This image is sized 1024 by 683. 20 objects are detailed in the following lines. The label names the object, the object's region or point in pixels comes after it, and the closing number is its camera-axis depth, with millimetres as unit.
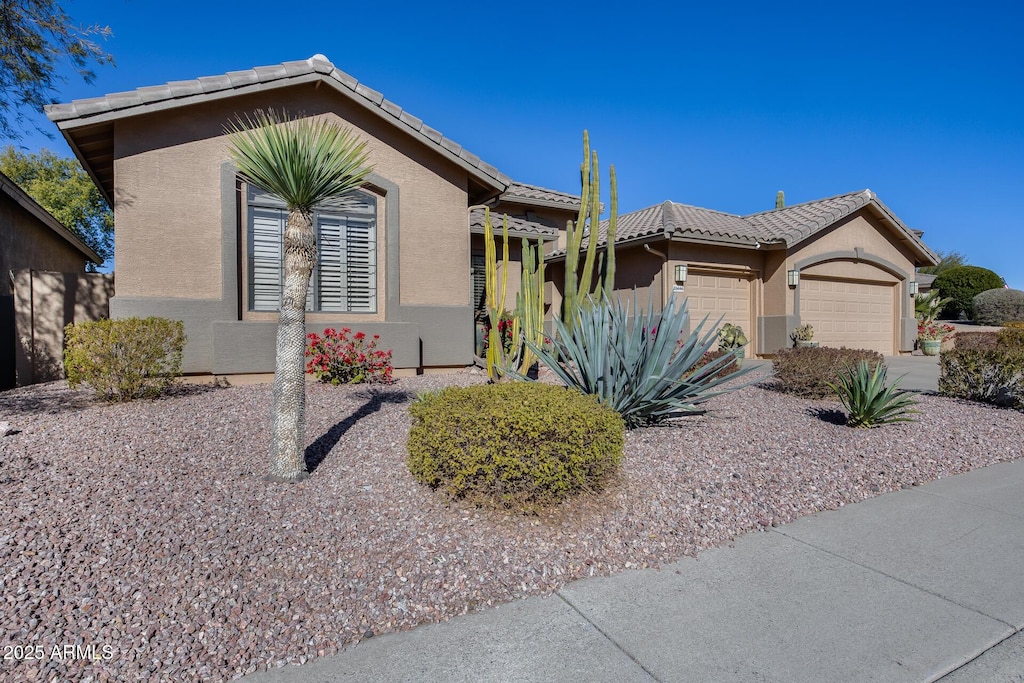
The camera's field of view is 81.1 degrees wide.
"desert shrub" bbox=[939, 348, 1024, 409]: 8445
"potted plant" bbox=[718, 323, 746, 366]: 14781
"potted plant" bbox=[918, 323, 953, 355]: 18297
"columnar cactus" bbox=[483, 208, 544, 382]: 7898
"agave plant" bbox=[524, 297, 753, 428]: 5906
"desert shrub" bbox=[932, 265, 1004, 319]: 30516
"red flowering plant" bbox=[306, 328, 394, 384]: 8531
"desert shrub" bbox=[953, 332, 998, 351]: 9047
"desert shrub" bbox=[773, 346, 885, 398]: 8352
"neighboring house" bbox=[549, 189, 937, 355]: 14430
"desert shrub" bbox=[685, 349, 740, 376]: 8873
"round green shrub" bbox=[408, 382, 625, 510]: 3939
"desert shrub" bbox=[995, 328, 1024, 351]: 8688
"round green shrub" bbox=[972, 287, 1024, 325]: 26328
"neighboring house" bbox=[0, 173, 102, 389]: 9414
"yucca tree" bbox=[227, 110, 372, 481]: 4336
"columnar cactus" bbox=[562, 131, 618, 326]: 7516
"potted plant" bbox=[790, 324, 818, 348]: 15102
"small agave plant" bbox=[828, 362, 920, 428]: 6695
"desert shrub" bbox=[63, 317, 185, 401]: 6789
